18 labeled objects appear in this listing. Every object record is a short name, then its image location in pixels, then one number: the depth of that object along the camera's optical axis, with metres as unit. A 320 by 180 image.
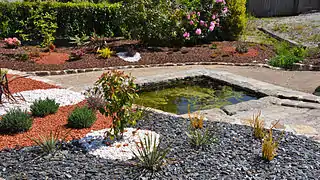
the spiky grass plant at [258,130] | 4.60
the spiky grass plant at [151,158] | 3.76
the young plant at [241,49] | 10.92
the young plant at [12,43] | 10.75
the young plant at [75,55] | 9.79
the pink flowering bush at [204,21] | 11.79
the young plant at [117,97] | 4.36
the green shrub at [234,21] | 12.76
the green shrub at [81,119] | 4.86
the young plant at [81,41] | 11.17
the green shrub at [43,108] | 5.28
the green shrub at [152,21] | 11.00
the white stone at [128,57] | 10.12
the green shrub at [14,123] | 4.67
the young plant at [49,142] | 4.10
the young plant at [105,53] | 9.98
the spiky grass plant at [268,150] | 3.98
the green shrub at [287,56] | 9.89
